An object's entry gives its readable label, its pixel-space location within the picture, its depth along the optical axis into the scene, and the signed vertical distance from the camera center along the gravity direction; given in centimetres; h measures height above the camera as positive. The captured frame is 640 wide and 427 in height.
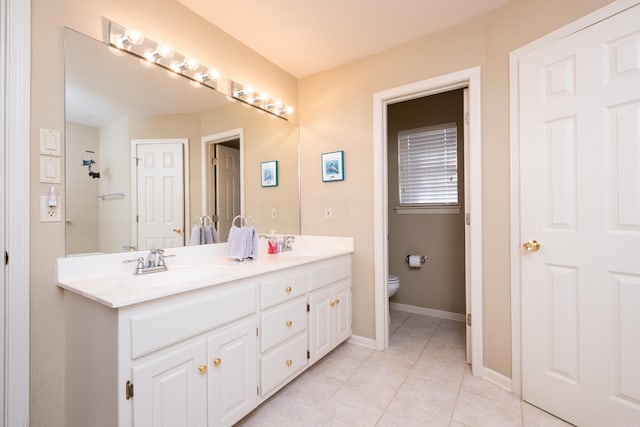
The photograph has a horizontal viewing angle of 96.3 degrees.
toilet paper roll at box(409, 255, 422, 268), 307 -51
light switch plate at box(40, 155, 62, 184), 125 +21
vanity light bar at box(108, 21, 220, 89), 148 +93
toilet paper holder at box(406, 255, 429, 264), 307 -48
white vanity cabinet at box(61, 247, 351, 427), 103 -57
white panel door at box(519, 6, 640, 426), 130 -5
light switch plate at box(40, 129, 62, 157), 125 +33
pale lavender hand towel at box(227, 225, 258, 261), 186 -18
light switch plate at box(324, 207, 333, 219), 252 +1
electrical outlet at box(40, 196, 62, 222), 124 +2
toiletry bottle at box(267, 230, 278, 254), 228 -25
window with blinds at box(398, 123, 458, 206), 294 +52
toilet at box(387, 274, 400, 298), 268 -67
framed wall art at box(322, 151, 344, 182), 244 +42
